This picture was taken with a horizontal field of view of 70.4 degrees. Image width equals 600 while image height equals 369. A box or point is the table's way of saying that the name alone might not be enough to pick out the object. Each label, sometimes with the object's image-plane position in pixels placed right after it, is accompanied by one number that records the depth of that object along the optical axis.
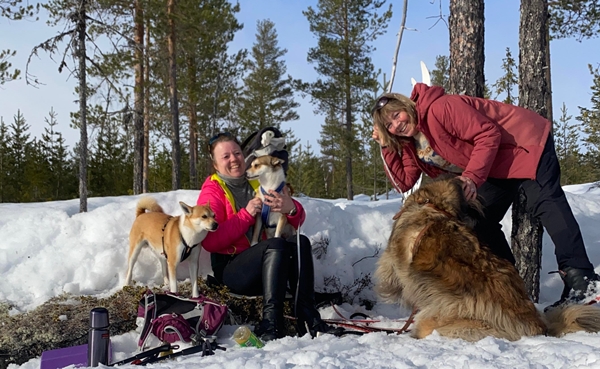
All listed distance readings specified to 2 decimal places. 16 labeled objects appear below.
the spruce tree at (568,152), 25.30
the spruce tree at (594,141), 17.89
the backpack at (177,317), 3.00
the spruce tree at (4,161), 21.25
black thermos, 2.60
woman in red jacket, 3.16
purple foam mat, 2.71
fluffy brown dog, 2.56
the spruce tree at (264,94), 24.44
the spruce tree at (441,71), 29.51
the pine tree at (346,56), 21.33
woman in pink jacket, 3.27
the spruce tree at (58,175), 21.41
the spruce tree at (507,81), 18.22
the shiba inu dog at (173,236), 3.76
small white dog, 3.99
